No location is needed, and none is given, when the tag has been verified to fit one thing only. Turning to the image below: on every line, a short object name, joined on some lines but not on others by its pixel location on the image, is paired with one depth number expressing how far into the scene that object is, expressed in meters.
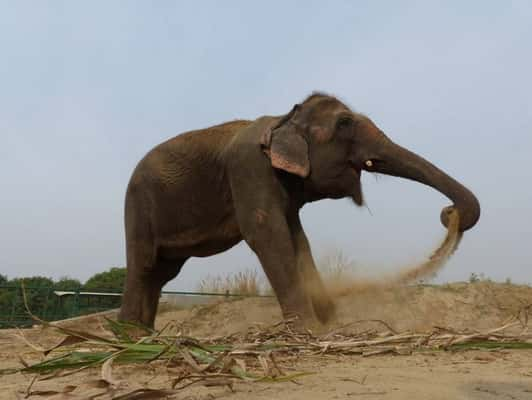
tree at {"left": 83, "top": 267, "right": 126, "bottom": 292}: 29.83
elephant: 4.52
